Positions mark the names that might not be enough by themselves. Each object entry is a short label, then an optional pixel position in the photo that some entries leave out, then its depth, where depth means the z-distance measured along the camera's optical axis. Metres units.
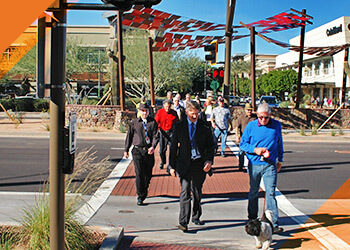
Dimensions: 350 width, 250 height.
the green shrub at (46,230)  4.23
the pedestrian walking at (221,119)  11.24
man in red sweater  9.32
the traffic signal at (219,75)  14.27
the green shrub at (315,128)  18.12
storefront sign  51.55
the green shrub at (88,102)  21.44
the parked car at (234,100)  52.74
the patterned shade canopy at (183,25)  14.38
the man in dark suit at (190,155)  5.55
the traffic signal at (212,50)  14.38
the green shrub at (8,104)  30.37
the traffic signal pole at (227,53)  14.02
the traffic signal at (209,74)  14.91
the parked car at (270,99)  38.94
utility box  3.45
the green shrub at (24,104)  30.95
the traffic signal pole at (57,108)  3.40
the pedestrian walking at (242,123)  9.32
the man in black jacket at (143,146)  6.87
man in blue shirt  5.55
